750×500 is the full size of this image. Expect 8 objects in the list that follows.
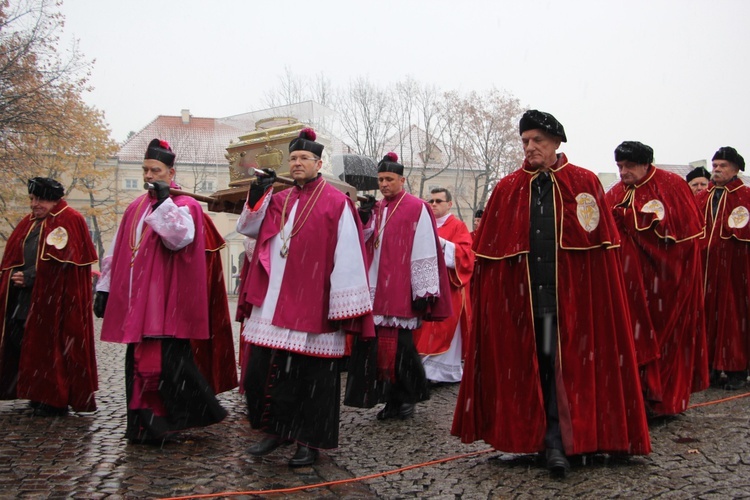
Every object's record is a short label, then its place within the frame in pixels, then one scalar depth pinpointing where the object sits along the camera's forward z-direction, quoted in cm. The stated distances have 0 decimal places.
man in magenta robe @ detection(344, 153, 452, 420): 696
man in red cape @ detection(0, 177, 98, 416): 720
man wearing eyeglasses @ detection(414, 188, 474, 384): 908
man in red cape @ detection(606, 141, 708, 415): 684
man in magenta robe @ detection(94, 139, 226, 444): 587
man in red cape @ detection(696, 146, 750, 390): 872
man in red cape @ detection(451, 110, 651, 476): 505
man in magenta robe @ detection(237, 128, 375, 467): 536
